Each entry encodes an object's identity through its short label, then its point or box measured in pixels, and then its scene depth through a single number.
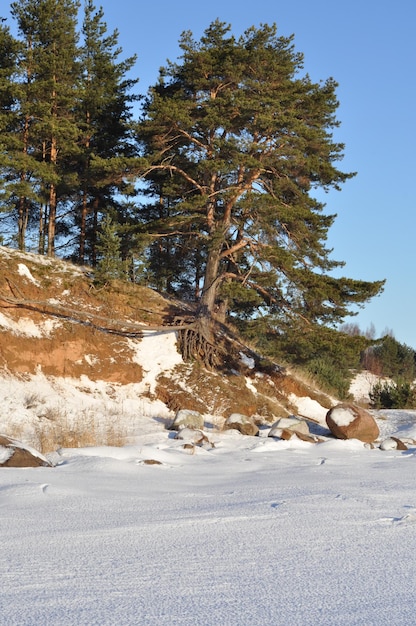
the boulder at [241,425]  15.05
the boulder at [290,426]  14.15
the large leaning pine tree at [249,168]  19.50
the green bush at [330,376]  26.44
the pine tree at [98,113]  25.58
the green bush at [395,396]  23.30
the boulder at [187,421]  15.29
